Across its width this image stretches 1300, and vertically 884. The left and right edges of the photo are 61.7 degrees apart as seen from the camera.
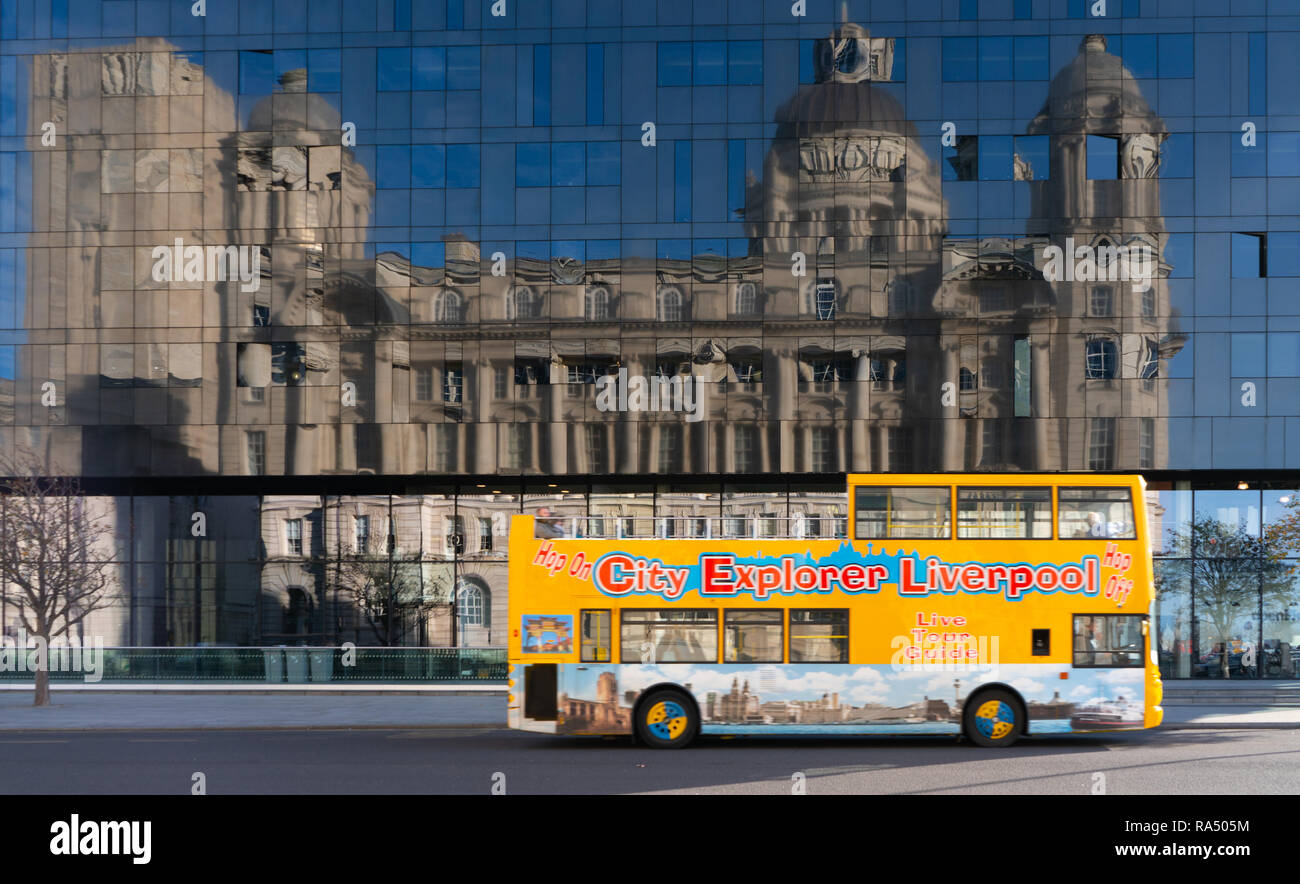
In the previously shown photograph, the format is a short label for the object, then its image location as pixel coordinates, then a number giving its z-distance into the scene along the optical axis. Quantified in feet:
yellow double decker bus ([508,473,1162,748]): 54.90
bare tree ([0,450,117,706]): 80.84
